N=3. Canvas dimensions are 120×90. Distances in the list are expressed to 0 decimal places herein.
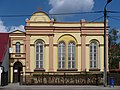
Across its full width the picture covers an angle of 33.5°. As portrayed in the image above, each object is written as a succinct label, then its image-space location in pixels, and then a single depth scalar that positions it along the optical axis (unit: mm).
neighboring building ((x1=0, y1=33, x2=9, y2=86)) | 25879
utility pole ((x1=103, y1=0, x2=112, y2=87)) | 22877
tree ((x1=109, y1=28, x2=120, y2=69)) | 47208
